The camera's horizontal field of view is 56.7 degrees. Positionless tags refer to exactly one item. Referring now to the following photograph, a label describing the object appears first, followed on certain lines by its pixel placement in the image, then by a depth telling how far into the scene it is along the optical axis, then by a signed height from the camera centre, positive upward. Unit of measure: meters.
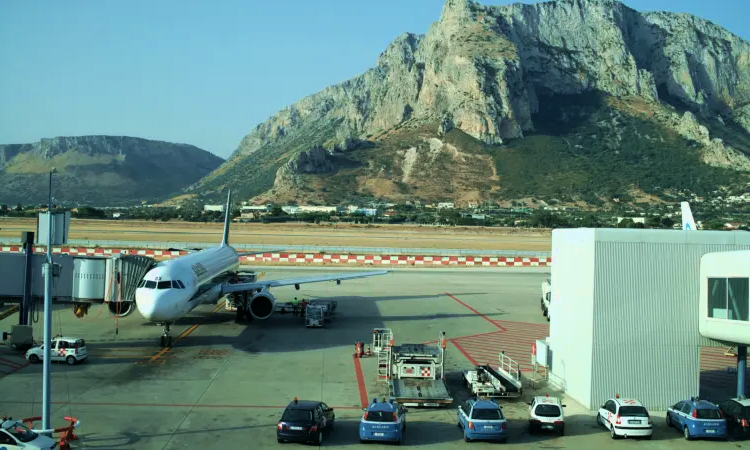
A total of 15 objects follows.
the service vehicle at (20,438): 17.64 -5.79
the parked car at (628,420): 21.62 -5.77
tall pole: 19.77 -3.21
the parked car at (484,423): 21.03 -5.85
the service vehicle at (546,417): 22.05 -5.86
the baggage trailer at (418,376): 25.02 -5.88
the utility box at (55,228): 20.75 -0.39
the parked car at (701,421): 21.66 -5.71
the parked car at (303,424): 20.44 -5.93
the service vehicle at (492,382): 26.25 -5.89
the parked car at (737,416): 21.98 -5.67
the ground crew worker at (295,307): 44.84 -5.36
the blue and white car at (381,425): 20.61 -5.90
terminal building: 25.25 -2.78
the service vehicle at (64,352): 30.58 -6.02
